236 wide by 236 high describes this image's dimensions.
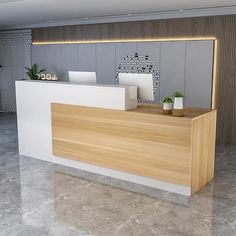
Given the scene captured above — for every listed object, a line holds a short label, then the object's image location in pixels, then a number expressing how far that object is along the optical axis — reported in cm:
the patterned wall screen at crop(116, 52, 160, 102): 721
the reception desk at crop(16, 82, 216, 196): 423
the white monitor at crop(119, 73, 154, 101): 477
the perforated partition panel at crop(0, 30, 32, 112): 963
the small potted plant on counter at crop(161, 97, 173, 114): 444
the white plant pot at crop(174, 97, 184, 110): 429
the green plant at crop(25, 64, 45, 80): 901
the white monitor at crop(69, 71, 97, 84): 546
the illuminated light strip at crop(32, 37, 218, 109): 647
